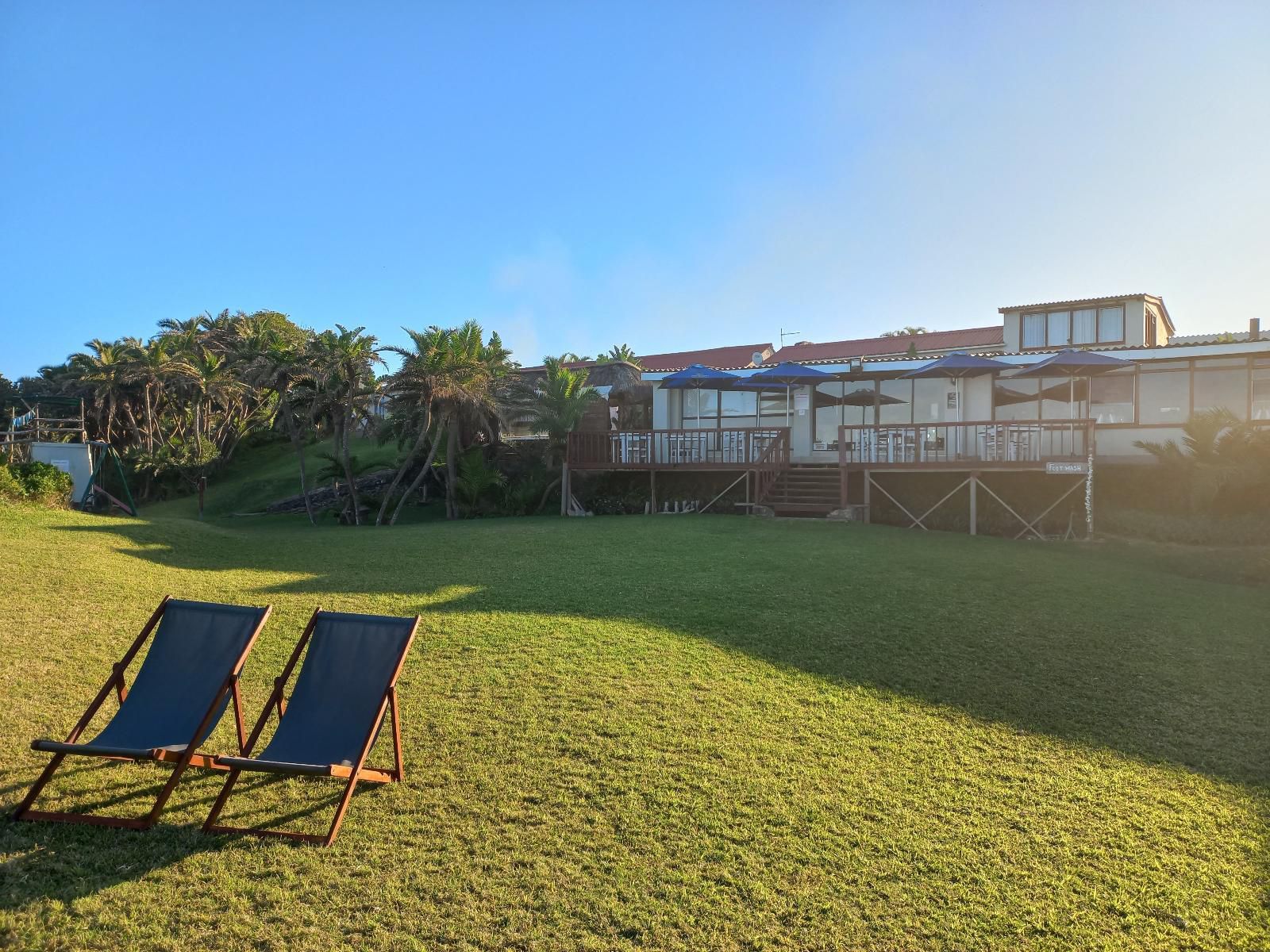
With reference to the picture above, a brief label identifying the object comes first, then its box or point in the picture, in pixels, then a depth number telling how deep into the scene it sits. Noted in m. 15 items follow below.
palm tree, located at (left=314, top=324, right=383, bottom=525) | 21.81
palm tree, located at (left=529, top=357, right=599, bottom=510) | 21.86
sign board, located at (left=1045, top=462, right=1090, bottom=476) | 15.74
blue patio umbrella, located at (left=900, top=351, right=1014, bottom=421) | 17.47
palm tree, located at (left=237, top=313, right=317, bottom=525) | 21.88
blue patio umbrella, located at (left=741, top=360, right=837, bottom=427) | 18.86
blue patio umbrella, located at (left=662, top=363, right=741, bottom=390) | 19.62
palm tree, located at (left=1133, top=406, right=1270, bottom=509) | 15.41
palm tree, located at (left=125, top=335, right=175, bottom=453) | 33.16
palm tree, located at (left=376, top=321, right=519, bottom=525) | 20.42
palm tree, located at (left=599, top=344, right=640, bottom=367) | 40.06
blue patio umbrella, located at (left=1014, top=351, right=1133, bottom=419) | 16.42
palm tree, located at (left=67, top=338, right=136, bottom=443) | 34.25
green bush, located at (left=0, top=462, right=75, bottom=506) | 15.84
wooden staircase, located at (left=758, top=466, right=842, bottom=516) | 17.94
